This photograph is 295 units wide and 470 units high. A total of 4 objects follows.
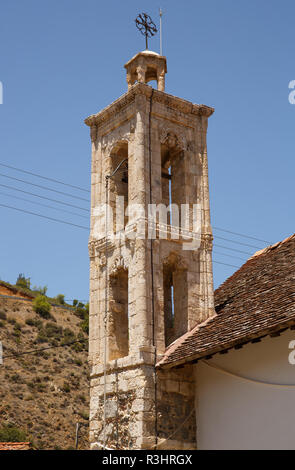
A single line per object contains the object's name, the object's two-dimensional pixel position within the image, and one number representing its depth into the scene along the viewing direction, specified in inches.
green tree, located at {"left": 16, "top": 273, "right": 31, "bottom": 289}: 2225.6
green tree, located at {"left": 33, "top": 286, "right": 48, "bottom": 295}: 2177.4
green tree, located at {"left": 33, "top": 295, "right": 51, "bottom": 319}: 1802.4
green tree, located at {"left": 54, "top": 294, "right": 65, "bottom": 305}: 2077.8
